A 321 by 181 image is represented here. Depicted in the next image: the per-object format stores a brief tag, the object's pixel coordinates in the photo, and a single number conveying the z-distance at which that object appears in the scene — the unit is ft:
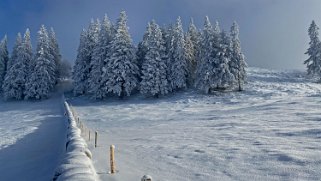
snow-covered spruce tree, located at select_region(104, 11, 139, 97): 179.83
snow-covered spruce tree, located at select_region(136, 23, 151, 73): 200.03
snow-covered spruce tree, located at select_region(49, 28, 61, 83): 247.09
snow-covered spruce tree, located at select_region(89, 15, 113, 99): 184.15
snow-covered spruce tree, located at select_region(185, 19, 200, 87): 192.90
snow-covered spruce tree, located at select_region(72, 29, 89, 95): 208.23
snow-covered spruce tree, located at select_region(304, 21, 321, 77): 217.97
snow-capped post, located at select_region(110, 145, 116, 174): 40.83
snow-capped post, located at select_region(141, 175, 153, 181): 25.86
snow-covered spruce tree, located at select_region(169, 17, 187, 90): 179.73
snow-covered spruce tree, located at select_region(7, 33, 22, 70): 231.50
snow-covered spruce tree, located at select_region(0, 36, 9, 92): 249.14
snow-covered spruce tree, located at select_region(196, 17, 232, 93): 173.88
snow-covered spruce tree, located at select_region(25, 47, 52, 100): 207.31
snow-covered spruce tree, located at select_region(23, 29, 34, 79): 218.79
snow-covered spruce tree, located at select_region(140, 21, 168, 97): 174.81
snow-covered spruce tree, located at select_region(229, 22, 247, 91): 178.15
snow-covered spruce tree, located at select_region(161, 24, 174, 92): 183.06
